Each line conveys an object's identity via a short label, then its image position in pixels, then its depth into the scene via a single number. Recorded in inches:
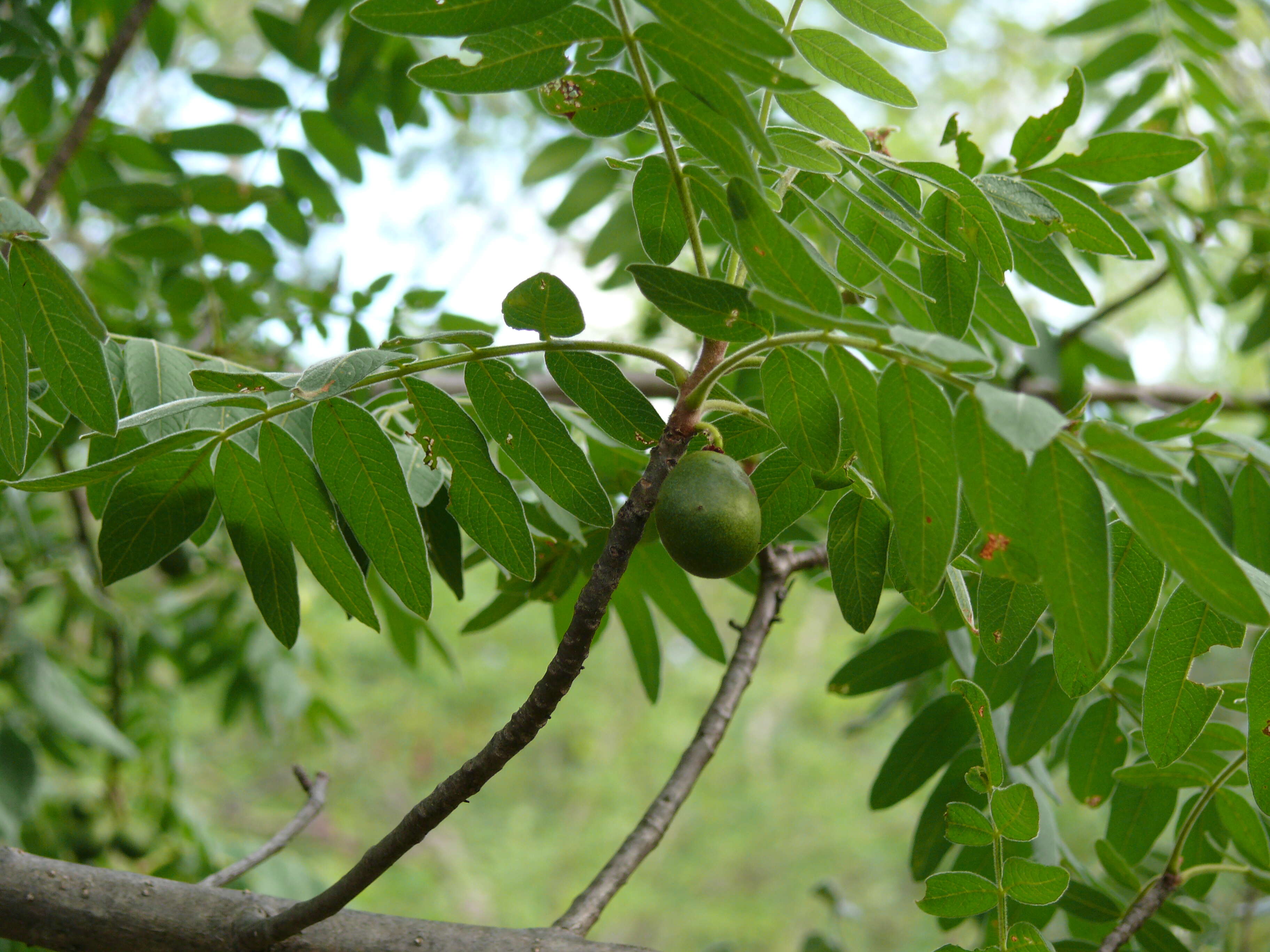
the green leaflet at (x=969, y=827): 18.4
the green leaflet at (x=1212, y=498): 20.3
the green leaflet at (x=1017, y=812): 18.1
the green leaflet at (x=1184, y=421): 17.6
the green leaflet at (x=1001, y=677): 20.7
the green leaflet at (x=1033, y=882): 18.2
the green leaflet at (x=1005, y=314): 19.8
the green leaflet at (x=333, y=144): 29.1
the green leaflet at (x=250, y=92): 28.2
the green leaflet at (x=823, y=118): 18.7
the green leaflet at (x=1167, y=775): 19.7
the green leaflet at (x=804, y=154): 18.1
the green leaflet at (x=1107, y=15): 30.5
